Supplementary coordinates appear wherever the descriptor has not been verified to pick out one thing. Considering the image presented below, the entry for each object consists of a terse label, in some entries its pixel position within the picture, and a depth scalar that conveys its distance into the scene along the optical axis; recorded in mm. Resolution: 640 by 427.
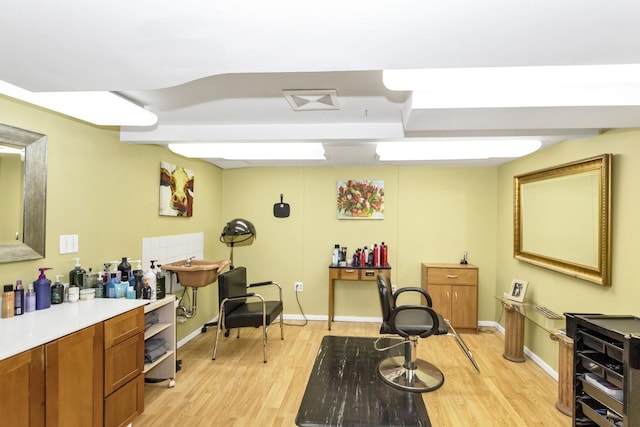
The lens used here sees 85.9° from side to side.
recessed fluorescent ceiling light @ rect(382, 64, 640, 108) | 1627
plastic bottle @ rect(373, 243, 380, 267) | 4371
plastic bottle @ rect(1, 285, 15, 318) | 1801
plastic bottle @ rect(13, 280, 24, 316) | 1851
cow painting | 3312
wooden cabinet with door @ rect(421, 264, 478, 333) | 4062
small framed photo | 3441
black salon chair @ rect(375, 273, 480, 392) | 2754
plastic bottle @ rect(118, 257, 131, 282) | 2576
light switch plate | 2268
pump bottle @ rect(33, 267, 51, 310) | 1976
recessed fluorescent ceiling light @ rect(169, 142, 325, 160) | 3031
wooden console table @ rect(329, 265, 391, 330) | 4227
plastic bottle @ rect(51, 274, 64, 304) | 2088
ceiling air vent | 2006
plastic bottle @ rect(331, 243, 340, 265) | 4402
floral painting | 4562
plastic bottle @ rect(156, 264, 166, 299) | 2655
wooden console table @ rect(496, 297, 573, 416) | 2473
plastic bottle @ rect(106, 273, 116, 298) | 2396
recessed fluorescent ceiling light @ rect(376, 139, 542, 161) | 2883
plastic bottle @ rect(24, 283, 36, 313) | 1916
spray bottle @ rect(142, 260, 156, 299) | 2516
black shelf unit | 1626
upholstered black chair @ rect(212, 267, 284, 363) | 3299
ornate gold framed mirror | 2459
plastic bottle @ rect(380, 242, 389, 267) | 4367
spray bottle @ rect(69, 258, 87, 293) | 2271
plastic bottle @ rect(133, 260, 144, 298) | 2520
